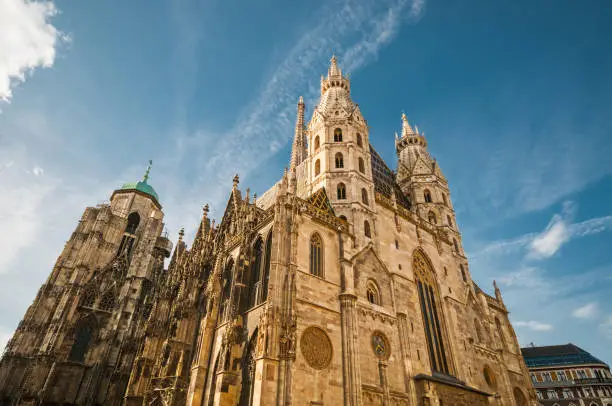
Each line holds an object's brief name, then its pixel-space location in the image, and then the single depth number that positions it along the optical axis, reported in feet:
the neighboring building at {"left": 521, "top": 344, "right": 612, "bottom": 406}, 159.74
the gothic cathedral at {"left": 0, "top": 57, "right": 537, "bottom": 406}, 60.75
